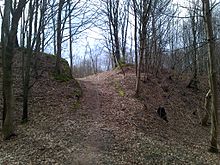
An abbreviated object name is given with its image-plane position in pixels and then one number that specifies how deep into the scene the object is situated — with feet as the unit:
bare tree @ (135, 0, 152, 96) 33.01
